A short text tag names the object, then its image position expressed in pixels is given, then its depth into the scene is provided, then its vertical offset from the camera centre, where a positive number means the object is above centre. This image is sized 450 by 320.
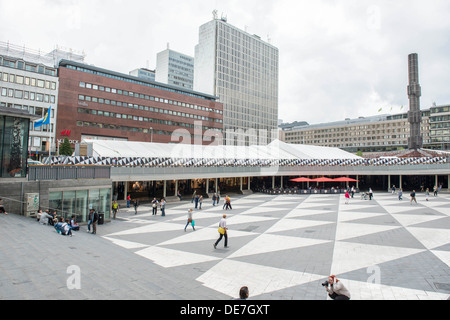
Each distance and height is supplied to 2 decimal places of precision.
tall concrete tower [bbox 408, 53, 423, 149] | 60.44 +15.99
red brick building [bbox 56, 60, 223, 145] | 56.81 +14.93
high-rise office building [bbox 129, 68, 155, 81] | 166.71 +58.97
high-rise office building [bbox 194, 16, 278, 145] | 119.19 +42.36
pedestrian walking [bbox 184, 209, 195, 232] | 17.66 -2.59
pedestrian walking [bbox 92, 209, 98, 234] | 16.31 -2.65
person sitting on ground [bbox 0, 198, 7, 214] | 14.02 -1.75
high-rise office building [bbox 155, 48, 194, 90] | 156.12 +59.02
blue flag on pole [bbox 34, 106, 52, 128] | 25.79 +4.77
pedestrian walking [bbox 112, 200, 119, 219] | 21.84 -2.42
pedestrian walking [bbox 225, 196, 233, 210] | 26.79 -2.48
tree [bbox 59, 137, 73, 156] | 43.62 +3.64
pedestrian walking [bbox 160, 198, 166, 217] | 23.52 -2.57
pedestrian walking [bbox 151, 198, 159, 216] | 24.20 -2.62
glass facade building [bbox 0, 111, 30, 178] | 15.19 +1.43
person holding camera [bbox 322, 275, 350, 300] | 6.63 -2.57
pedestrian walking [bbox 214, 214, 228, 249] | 13.65 -2.49
